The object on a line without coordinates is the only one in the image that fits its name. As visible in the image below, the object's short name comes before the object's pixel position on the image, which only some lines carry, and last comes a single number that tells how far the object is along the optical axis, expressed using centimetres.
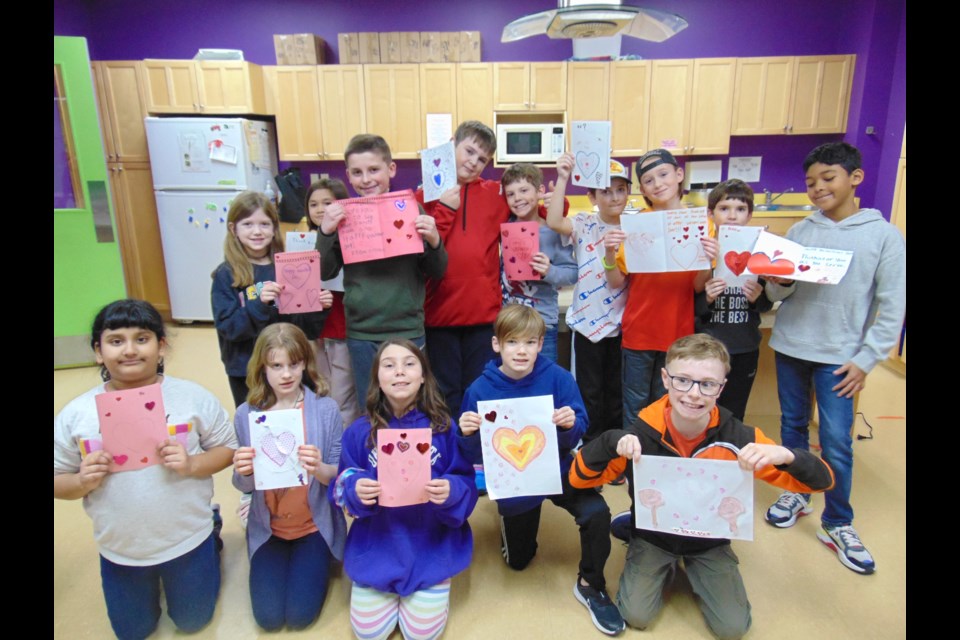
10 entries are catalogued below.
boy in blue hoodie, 176
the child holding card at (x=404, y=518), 165
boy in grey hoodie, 188
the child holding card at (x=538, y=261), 222
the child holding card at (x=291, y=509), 173
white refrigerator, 464
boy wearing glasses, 155
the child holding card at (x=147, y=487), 157
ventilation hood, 226
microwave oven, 486
